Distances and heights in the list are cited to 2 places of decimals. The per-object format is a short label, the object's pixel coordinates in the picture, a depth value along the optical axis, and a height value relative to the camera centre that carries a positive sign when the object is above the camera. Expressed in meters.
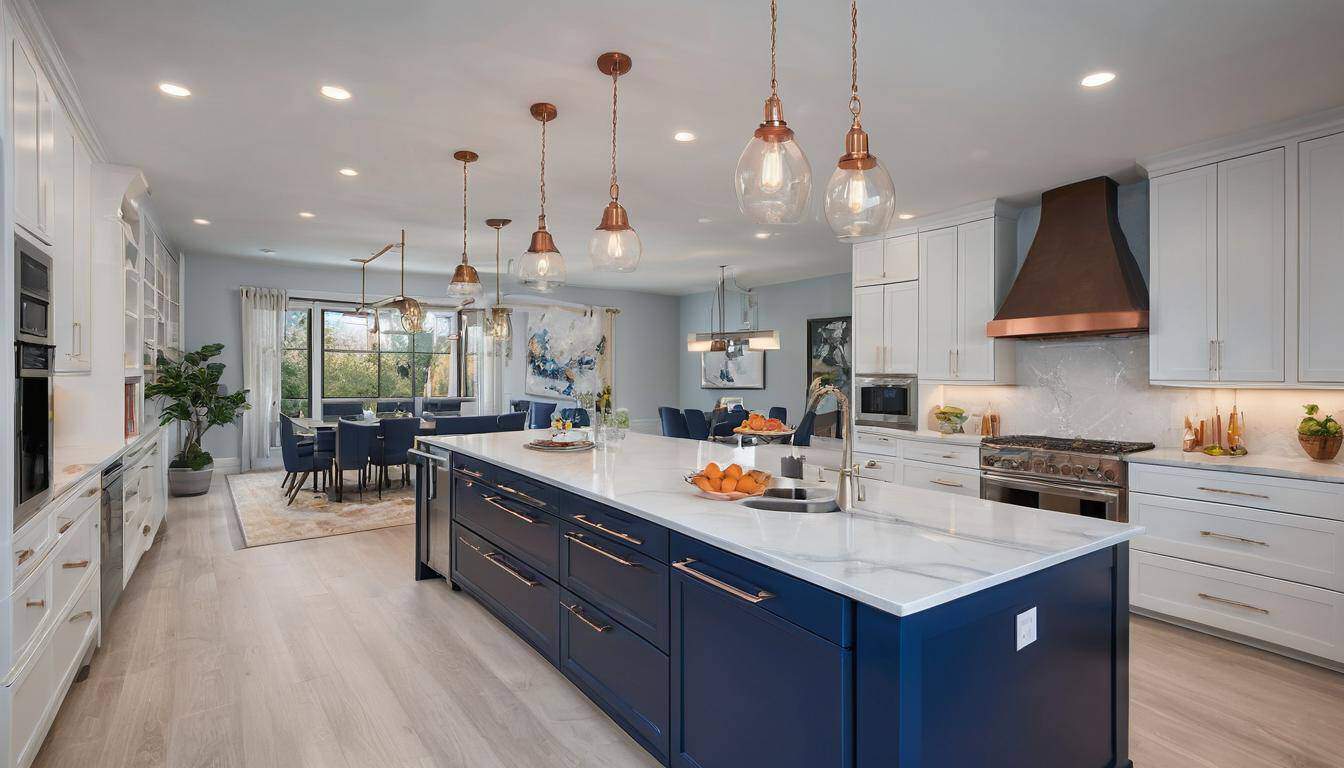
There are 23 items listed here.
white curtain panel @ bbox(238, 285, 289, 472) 7.94 +0.21
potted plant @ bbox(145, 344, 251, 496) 6.32 -0.26
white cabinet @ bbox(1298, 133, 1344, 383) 3.15 +0.59
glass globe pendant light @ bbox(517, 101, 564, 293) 3.12 +0.57
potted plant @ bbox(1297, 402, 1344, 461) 3.32 -0.27
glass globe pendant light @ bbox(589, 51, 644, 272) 2.64 +0.58
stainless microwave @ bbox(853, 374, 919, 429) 5.25 -0.14
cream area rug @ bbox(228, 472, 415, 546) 5.22 -1.15
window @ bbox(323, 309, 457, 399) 8.67 +0.31
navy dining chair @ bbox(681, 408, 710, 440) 8.42 -0.54
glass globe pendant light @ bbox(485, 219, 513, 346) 5.30 +0.48
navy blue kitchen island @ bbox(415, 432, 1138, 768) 1.47 -0.65
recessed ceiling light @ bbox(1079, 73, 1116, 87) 2.78 +1.29
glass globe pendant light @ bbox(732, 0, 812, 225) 1.77 +0.57
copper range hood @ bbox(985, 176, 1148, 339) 3.90 +0.66
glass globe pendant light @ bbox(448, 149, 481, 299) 4.25 +0.64
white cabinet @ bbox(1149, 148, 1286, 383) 3.37 +0.60
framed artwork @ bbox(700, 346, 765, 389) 9.73 +0.19
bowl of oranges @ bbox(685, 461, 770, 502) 2.34 -0.36
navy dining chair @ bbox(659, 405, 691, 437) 7.70 -0.47
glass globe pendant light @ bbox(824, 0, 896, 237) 1.79 +0.53
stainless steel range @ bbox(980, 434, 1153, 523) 3.68 -0.53
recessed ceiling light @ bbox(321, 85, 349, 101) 3.01 +1.32
